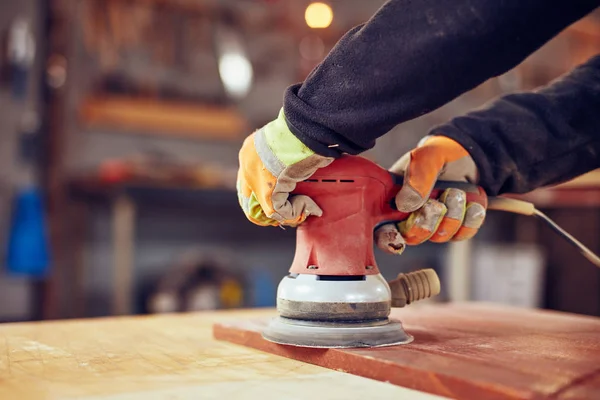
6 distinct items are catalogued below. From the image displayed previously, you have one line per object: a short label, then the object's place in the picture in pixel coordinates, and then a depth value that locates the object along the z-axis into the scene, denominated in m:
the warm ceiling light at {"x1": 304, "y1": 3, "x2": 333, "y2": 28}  4.40
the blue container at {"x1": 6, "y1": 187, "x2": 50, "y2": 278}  3.21
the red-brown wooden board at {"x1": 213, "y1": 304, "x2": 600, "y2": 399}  0.72
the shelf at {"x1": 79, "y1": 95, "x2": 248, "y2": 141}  3.80
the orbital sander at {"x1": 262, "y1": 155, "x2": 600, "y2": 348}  0.97
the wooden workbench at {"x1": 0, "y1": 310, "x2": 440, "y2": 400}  0.76
